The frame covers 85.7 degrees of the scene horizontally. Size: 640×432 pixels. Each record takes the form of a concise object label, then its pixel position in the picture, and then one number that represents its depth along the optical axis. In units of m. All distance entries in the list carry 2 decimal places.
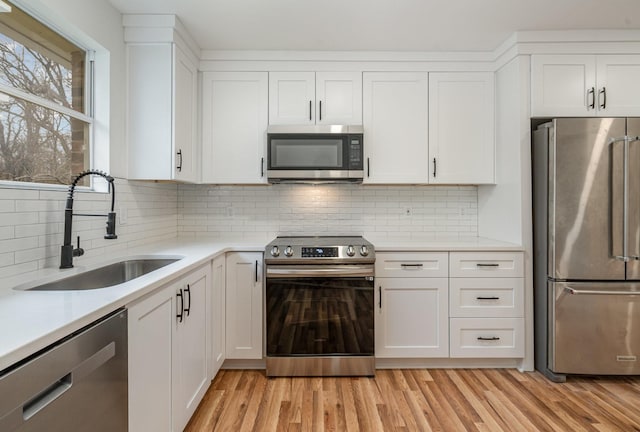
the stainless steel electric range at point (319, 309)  2.45
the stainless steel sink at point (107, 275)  1.49
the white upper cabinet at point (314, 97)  2.85
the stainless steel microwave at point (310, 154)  2.71
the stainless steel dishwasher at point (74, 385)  0.77
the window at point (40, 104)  1.57
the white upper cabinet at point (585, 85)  2.56
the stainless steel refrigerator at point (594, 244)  2.30
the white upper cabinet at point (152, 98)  2.37
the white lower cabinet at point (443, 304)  2.58
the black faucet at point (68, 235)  1.64
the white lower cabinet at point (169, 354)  1.30
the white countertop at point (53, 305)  0.80
